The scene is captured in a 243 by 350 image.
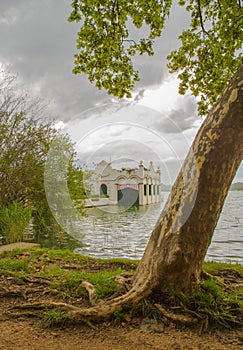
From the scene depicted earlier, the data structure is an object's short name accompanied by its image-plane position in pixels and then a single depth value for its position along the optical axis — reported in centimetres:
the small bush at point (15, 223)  811
